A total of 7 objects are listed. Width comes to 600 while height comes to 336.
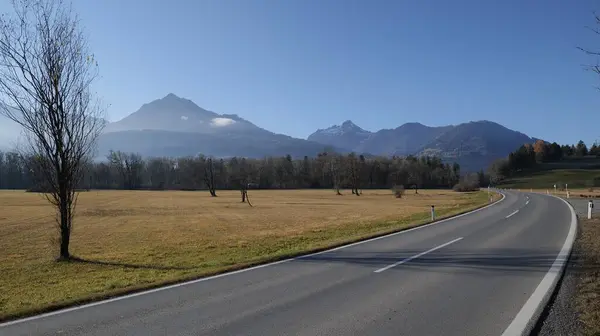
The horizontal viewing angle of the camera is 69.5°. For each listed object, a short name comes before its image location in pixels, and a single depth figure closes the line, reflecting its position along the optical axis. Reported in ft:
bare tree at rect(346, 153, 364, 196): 363.35
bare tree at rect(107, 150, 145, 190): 502.38
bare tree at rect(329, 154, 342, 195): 371.15
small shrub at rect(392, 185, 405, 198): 286.85
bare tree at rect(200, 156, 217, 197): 360.24
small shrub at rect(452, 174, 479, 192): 365.40
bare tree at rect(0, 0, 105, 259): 48.62
